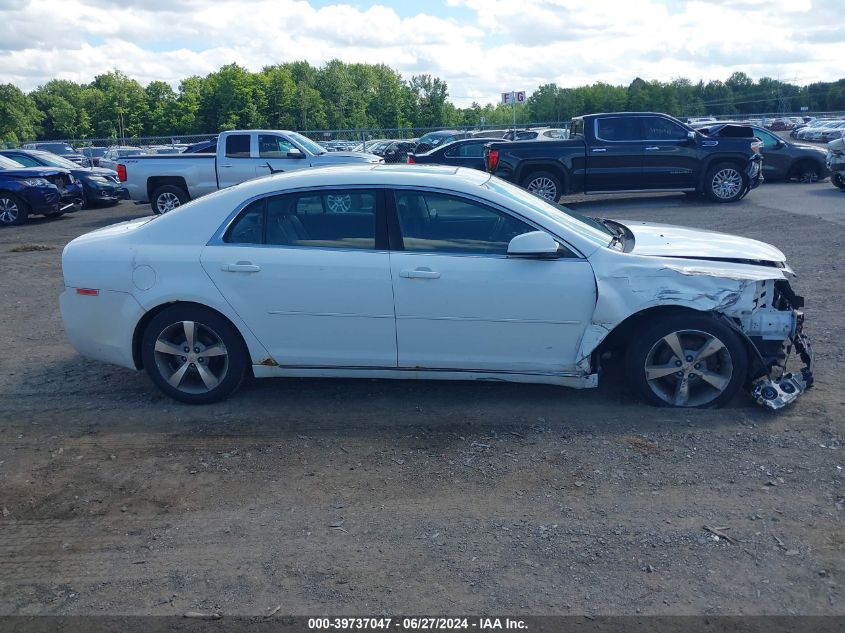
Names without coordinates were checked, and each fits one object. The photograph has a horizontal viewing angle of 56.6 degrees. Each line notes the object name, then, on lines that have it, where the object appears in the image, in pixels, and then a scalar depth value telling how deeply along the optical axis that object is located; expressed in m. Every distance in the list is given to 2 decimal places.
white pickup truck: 16.91
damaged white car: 5.05
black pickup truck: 16.52
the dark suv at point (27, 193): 16.92
